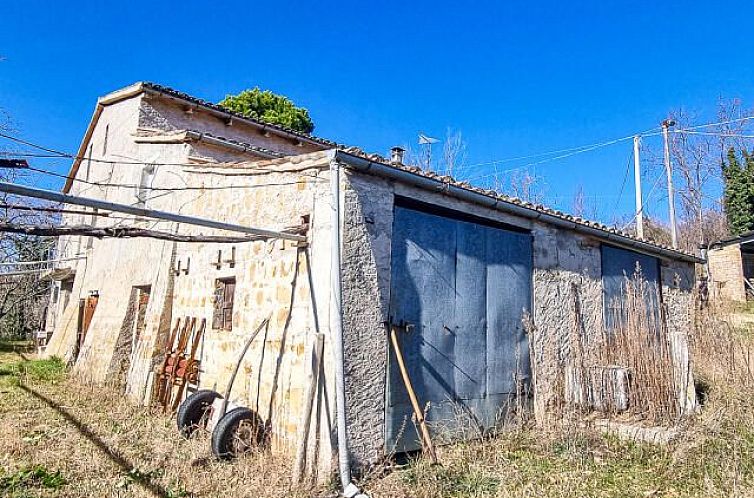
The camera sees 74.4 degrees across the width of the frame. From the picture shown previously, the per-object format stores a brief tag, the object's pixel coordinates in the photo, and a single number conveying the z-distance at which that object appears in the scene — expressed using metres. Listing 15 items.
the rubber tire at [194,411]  6.02
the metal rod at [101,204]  3.42
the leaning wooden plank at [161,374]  7.69
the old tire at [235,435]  5.17
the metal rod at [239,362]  5.76
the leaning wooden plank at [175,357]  7.43
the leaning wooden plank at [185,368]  7.17
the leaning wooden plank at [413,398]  5.21
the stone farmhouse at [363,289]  5.12
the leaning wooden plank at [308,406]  4.68
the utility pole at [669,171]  16.06
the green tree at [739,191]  21.11
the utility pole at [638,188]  15.06
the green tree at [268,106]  21.39
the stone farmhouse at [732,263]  17.81
